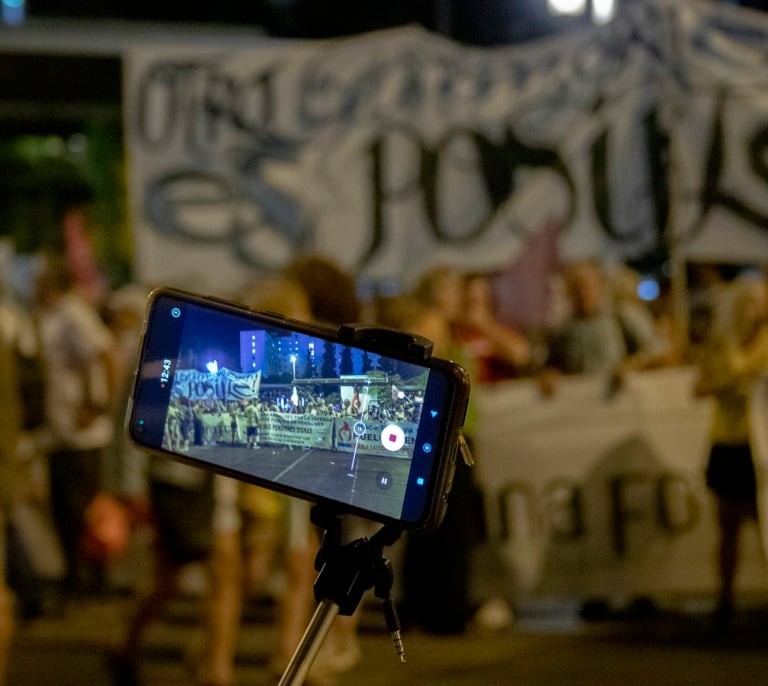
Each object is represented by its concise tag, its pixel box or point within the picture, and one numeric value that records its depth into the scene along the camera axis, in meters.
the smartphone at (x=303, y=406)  1.48
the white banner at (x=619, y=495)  5.62
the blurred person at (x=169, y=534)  4.36
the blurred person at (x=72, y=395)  6.43
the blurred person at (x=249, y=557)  4.35
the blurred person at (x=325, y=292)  4.41
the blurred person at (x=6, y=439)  3.74
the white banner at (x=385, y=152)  5.64
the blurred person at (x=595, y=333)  5.69
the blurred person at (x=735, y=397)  5.09
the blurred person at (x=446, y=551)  5.60
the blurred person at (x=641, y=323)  5.69
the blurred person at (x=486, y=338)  5.86
